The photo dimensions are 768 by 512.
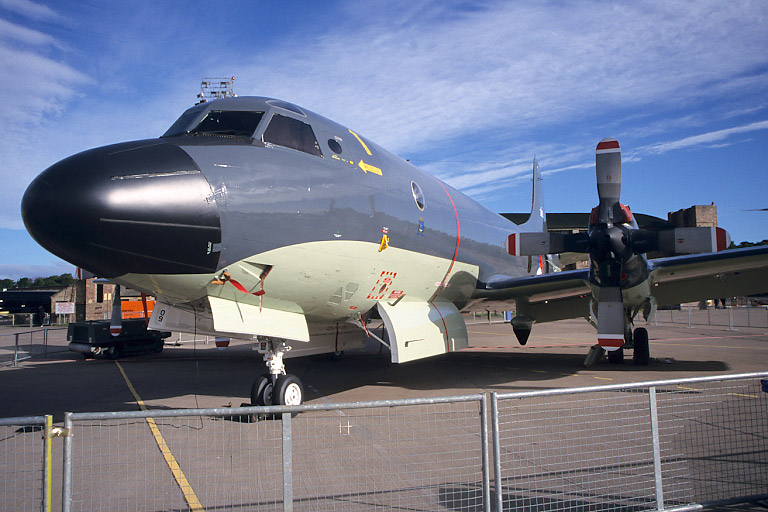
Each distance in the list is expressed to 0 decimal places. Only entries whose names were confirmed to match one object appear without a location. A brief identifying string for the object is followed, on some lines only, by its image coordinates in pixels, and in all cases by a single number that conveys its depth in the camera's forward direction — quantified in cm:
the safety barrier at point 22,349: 1970
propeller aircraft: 602
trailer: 1878
